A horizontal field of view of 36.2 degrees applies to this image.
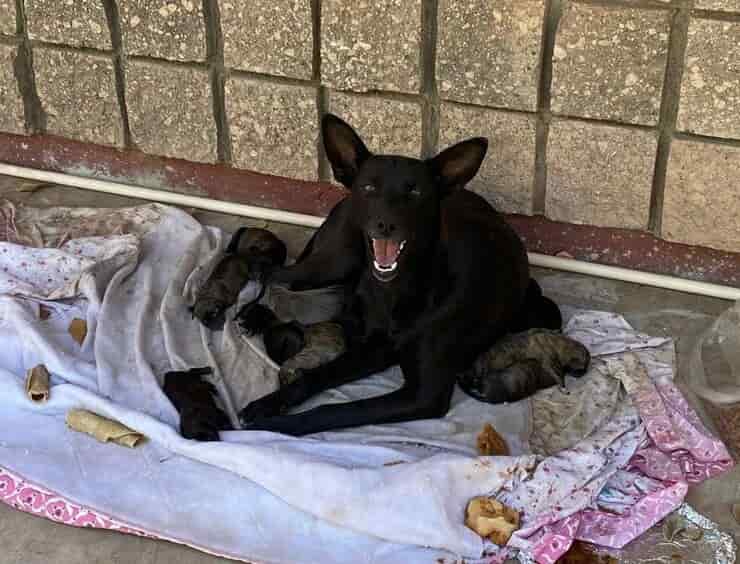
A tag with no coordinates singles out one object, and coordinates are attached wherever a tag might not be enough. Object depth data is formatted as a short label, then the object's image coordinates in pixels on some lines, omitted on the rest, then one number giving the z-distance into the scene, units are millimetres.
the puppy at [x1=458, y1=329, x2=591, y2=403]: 3740
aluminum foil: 3180
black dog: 3570
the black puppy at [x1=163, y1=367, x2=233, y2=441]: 3482
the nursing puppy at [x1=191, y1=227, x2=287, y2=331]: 4078
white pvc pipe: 4324
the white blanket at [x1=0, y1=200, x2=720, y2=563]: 3197
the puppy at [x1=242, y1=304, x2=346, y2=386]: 3859
